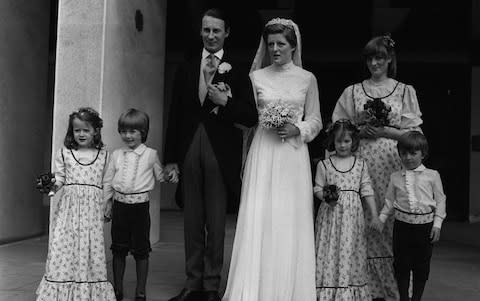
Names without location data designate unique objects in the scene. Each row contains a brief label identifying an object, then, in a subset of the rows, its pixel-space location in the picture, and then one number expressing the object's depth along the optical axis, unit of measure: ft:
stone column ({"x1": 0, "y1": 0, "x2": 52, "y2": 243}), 23.24
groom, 13.96
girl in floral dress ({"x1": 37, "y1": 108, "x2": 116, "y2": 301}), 13.21
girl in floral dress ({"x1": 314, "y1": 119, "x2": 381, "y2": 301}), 13.53
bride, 13.21
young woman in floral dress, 14.46
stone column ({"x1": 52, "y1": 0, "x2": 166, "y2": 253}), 18.43
